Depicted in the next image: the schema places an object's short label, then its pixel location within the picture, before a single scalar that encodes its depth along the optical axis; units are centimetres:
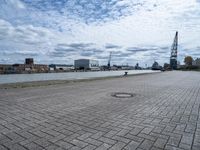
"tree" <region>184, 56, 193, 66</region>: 9535
